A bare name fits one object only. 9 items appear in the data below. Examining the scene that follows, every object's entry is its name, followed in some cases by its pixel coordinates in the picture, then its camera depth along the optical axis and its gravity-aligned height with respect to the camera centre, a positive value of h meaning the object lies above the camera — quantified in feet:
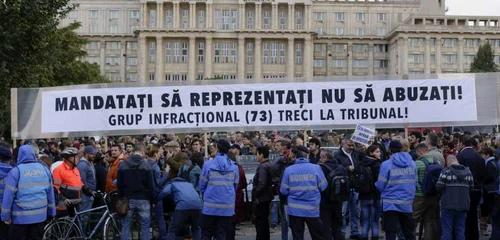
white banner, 46.34 +2.18
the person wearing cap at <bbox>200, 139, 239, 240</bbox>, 34.19 -2.82
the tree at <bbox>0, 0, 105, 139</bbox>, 72.18 +11.08
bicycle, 36.09 -4.82
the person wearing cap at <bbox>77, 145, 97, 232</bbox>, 40.43 -2.41
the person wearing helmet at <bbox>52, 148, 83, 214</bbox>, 37.88 -2.42
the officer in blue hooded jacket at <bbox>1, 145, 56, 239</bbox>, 30.94 -2.69
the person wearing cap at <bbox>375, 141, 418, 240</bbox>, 35.37 -2.81
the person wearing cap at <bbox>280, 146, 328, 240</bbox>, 33.76 -2.73
